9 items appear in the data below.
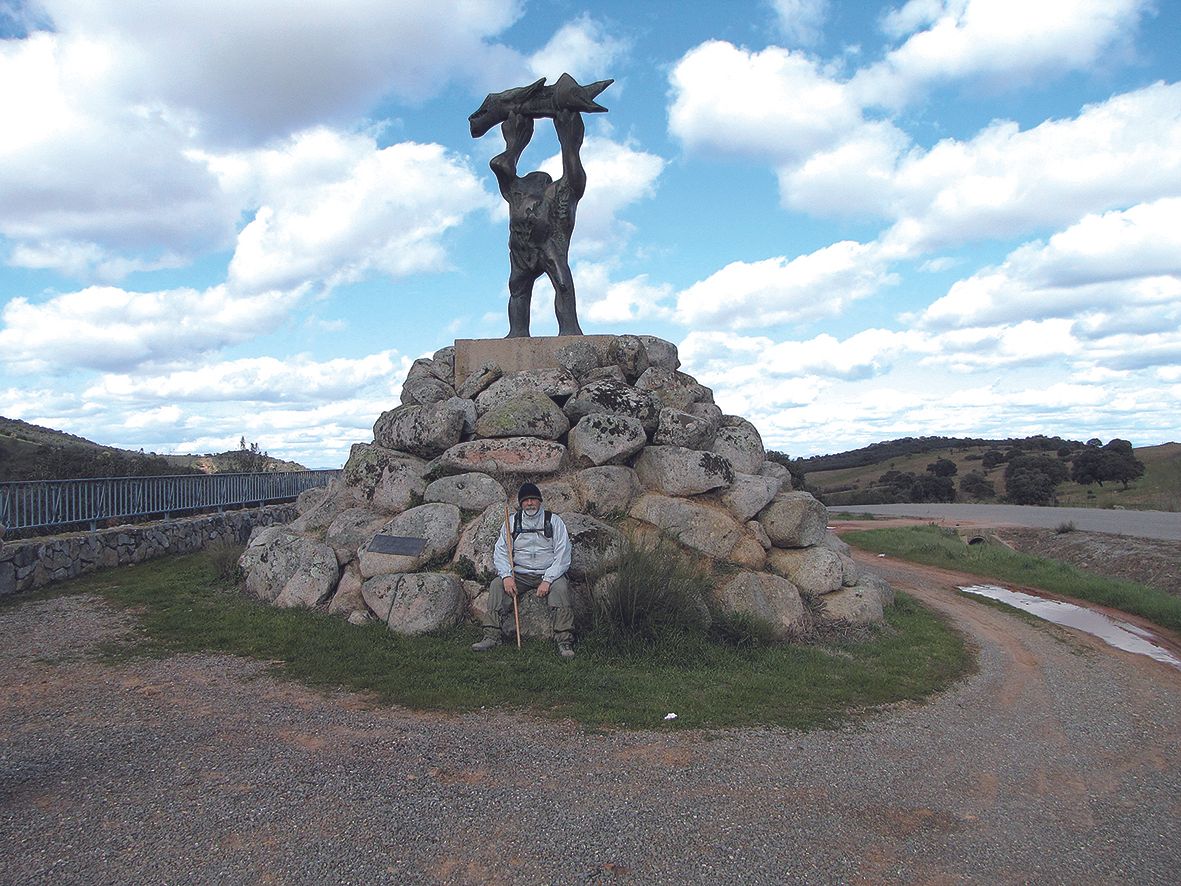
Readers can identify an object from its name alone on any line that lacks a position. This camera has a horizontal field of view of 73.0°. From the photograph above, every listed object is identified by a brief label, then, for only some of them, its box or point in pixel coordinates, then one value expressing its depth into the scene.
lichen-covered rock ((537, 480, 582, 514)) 8.63
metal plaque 8.16
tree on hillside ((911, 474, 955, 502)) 38.19
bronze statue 10.91
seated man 7.09
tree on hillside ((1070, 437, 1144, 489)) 36.88
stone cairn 7.82
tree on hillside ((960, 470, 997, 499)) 39.16
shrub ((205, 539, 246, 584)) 9.83
